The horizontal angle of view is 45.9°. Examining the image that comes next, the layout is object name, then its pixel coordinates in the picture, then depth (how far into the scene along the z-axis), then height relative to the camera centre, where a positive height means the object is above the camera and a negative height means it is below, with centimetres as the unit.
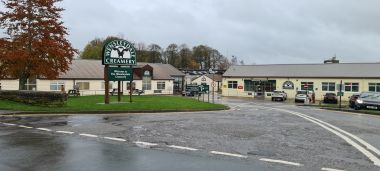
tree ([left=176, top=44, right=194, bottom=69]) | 14475 +1032
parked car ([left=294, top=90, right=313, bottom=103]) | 5628 -80
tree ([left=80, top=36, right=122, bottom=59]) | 10319 +949
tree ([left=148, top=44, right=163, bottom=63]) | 13262 +1099
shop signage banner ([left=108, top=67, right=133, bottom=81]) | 2864 +103
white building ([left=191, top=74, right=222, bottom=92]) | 10925 +250
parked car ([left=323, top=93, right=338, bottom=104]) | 5382 -95
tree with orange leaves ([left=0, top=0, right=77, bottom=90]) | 3466 +377
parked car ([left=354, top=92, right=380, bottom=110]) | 3133 -82
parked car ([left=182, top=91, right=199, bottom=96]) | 7032 -49
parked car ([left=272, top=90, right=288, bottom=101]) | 6147 -81
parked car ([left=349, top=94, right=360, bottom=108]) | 3833 -102
